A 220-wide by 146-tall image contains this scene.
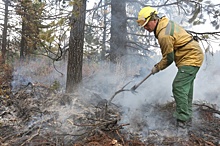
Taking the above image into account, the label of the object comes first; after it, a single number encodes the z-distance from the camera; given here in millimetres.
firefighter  3568
